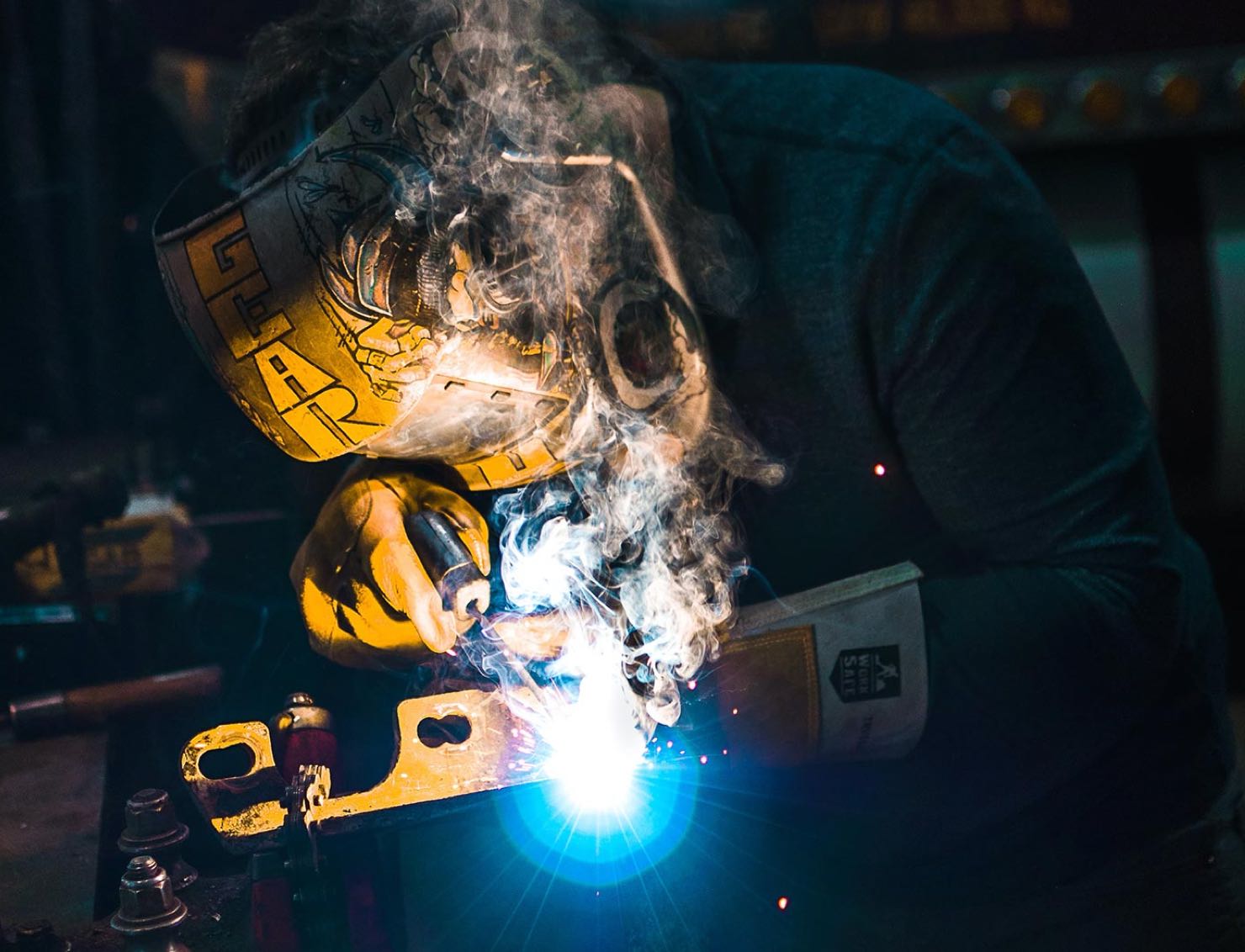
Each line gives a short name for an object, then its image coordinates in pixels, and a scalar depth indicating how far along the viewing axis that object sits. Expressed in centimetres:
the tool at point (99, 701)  201
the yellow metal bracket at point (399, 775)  128
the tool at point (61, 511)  245
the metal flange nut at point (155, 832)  147
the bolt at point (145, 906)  131
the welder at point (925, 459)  150
